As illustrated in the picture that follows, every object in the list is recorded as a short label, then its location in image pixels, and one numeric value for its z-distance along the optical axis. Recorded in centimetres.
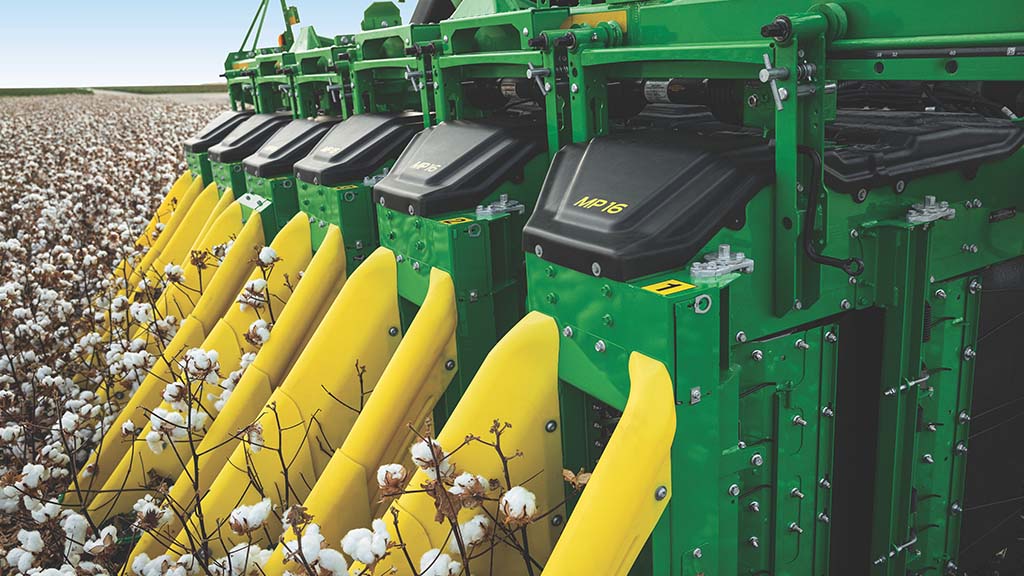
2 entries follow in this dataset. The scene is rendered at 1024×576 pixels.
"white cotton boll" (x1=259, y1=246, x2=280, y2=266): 471
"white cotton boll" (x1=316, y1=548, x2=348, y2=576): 237
